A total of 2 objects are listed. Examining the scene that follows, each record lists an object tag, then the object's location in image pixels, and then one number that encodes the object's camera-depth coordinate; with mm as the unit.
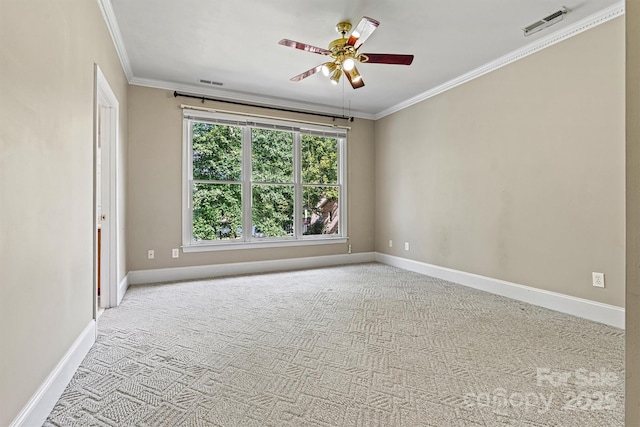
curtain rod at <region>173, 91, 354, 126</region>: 4547
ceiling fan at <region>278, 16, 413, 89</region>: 2654
